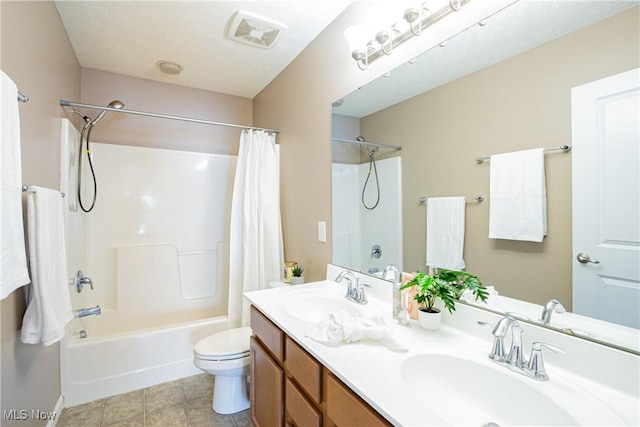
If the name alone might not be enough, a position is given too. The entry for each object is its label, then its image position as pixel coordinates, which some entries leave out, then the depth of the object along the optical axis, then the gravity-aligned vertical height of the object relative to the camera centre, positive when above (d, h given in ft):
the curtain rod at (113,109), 6.30 +2.49
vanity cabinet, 2.68 -2.03
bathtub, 6.36 -3.30
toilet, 5.66 -2.90
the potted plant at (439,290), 3.47 -0.91
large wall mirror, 2.71 +1.22
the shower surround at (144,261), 6.67 -1.32
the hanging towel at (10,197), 3.13 +0.23
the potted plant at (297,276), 6.58 -1.38
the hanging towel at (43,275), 4.18 -0.86
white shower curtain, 7.73 -0.17
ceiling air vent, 6.01 +4.11
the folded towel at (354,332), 3.19 -1.30
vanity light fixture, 4.02 +2.86
